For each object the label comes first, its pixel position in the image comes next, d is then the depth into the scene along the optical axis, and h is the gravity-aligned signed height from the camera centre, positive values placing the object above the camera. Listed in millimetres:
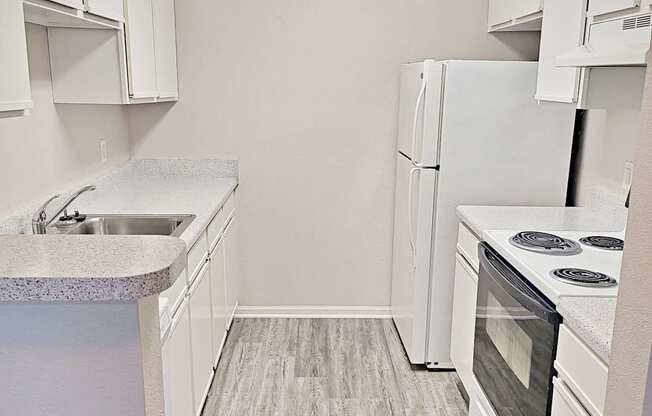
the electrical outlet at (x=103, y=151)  3068 -270
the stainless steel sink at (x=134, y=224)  2449 -522
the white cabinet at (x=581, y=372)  1359 -660
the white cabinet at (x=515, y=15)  2582 +461
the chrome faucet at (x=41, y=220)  2128 -446
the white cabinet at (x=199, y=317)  1992 -899
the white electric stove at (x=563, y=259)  1646 -495
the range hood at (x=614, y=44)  1466 +205
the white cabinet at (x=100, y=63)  2432 +163
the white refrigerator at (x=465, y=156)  2707 -229
